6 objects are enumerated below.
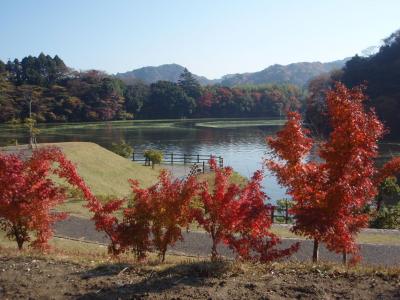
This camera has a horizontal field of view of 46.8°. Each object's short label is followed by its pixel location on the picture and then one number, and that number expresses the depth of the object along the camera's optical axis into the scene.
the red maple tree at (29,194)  10.80
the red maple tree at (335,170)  8.91
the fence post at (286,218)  20.32
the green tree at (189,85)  123.81
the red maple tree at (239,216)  9.55
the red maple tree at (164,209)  9.80
